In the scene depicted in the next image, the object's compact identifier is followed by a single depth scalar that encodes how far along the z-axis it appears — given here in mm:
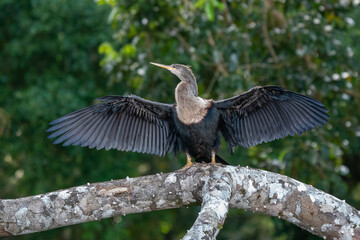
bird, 8305
